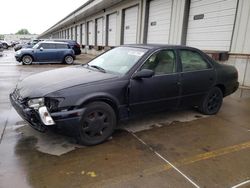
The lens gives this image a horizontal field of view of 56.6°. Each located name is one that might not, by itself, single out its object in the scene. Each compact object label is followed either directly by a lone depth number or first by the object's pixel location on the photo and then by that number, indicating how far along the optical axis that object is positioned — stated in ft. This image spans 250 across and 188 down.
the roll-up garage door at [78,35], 99.35
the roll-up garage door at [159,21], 35.96
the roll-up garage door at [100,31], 68.47
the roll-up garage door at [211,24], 25.82
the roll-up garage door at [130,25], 46.54
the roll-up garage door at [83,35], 89.06
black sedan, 10.61
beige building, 23.99
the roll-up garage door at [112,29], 58.54
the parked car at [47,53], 47.26
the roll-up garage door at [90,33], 77.91
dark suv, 65.00
